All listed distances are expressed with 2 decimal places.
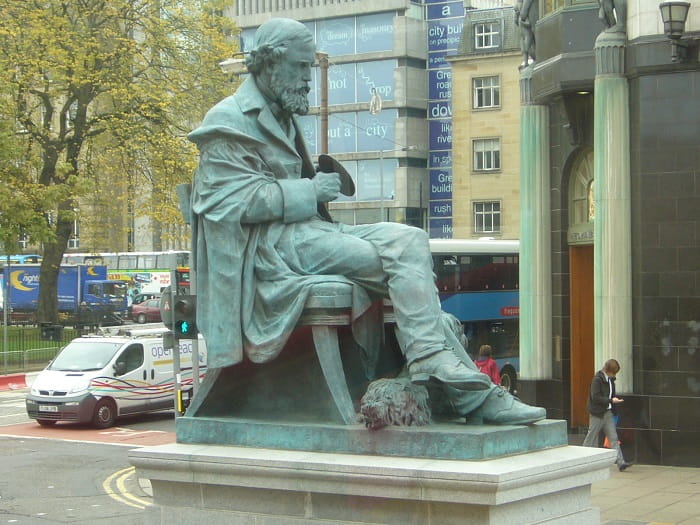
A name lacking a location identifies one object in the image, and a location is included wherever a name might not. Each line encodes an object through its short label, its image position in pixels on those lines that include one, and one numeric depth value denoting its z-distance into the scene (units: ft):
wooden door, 66.85
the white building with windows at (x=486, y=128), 202.18
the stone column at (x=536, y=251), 66.95
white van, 81.87
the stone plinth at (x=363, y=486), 19.34
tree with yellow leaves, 120.57
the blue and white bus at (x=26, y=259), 221.87
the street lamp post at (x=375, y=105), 192.13
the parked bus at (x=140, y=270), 209.87
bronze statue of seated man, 21.47
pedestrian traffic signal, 51.80
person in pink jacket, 68.06
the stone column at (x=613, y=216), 58.75
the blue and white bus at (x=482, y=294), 99.71
